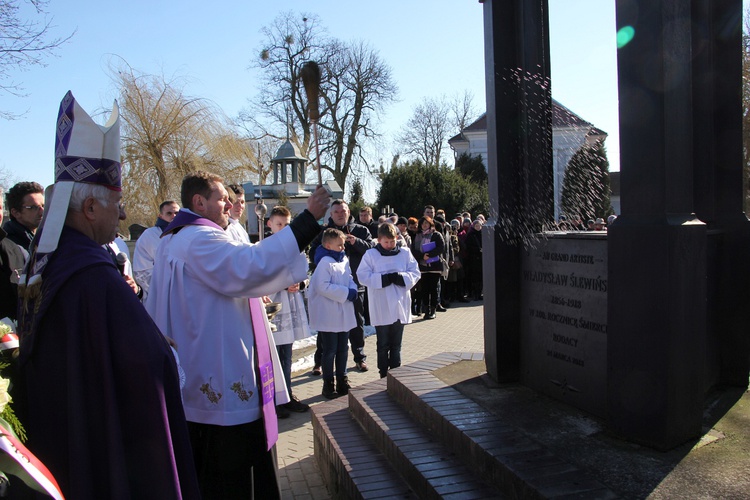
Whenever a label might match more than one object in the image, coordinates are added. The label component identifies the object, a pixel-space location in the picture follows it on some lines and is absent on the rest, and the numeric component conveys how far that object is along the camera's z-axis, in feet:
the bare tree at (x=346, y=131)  61.40
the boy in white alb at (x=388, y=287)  21.79
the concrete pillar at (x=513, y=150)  14.90
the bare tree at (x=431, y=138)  162.91
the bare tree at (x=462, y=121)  166.09
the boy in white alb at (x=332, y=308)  21.27
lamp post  24.30
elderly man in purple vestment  6.02
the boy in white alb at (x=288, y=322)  20.47
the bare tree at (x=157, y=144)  63.98
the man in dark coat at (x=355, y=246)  24.25
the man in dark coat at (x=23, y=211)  15.08
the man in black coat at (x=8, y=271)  12.07
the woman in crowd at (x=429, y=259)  38.04
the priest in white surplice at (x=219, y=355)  9.75
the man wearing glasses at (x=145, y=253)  21.85
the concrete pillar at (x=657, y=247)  10.14
